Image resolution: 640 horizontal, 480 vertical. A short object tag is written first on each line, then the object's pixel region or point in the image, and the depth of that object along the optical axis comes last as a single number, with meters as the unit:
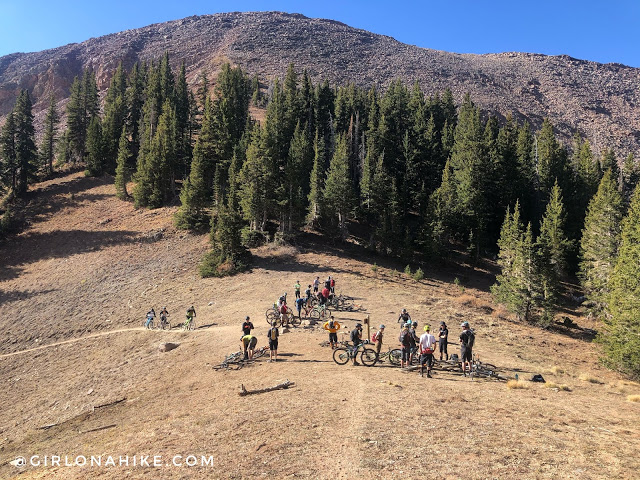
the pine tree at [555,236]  40.72
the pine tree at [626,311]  18.62
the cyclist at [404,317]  19.89
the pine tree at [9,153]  56.25
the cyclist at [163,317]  24.73
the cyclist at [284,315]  21.50
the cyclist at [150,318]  25.41
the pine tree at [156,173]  51.44
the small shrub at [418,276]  36.12
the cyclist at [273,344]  16.44
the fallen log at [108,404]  15.21
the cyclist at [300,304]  22.64
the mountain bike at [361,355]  15.76
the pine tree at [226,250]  34.25
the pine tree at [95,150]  61.84
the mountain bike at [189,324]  23.98
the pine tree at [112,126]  63.81
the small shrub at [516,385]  13.54
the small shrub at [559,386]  14.03
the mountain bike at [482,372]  14.63
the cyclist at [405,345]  14.60
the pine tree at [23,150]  57.44
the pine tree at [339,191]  43.88
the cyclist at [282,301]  22.05
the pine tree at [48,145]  65.44
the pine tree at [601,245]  32.84
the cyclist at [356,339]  15.74
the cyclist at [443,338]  15.52
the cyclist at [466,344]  14.37
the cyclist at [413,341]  14.93
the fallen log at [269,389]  13.20
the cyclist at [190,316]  23.81
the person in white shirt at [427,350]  13.95
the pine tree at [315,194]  45.00
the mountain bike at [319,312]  23.42
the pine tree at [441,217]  43.81
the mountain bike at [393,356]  15.88
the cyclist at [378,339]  15.65
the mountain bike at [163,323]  24.74
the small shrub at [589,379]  16.42
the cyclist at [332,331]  16.80
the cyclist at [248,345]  16.92
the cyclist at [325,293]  23.99
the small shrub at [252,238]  39.25
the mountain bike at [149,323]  25.43
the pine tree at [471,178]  47.03
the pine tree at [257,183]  40.25
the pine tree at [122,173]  54.53
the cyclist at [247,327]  17.67
